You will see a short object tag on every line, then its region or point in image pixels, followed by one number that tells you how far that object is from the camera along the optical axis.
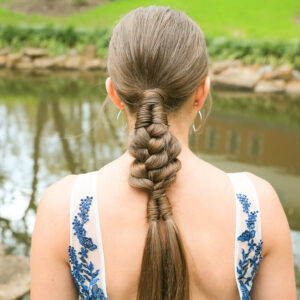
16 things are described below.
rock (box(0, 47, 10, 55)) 14.24
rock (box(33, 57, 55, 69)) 13.73
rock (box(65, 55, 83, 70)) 13.68
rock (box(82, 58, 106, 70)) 13.62
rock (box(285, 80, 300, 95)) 10.01
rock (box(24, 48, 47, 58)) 13.98
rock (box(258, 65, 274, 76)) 10.61
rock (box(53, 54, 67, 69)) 13.84
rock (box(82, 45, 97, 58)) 14.27
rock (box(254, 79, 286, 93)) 10.08
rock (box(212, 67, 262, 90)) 10.53
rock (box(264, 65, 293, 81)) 10.20
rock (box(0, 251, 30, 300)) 2.76
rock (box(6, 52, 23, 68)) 13.53
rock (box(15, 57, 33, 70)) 13.61
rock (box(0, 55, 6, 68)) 13.59
